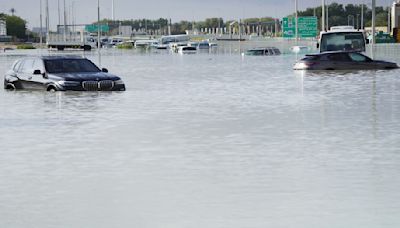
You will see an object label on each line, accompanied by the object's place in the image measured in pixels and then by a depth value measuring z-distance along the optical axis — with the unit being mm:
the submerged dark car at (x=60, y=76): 30562
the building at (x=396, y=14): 173325
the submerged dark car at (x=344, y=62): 46781
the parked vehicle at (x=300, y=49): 112294
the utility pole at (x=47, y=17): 158625
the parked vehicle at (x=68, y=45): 156238
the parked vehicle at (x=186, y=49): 143000
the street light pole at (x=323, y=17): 98125
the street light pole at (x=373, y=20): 62406
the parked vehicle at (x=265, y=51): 102062
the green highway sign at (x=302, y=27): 113625
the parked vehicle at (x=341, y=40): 57750
